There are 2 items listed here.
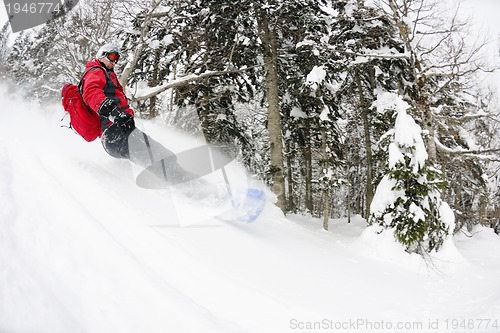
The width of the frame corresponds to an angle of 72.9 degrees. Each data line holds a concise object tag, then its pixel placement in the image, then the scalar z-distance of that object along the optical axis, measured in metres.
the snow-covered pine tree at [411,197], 6.78
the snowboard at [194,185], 5.18
